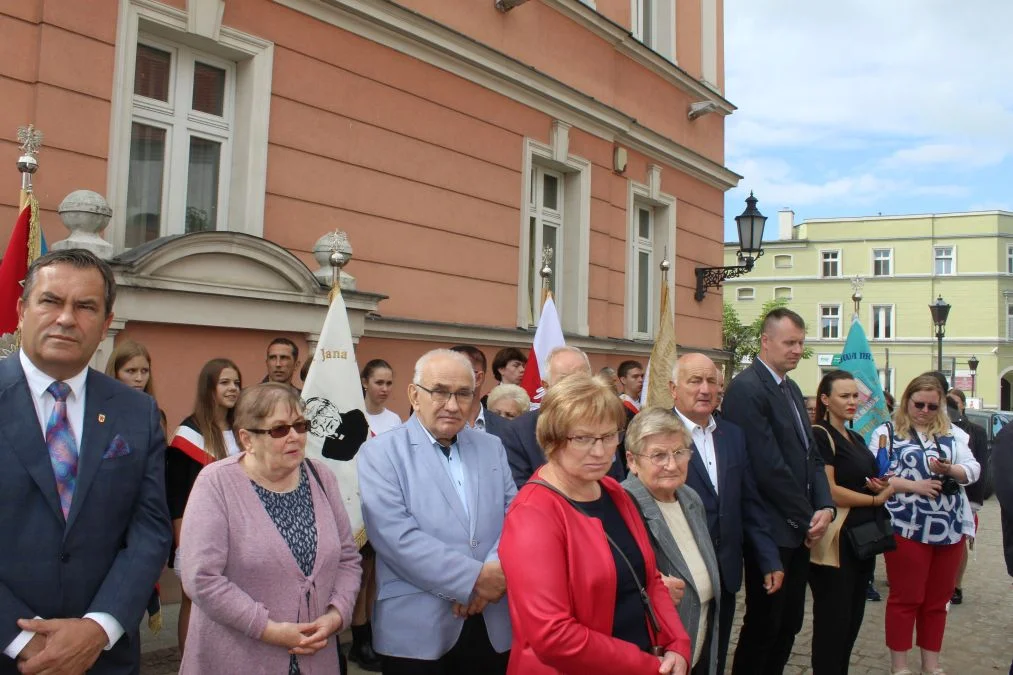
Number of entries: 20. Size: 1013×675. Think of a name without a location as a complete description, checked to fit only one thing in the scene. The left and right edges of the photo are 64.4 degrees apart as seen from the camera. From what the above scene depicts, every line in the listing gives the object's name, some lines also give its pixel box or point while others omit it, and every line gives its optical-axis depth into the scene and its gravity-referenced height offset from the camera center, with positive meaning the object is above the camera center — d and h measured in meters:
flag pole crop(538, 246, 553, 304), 8.11 +1.14
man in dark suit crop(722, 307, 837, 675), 4.18 -0.50
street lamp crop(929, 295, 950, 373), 17.42 +1.82
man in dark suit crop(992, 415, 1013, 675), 3.59 -0.36
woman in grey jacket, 3.21 -0.56
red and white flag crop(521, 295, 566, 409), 6.68 +0.35
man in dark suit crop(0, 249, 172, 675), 2.31 -0.37
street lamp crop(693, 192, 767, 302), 11.29 +2.19
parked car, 15.55 -0.44
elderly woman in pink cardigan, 2.67 -0.63
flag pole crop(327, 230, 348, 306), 4.83 +0.79
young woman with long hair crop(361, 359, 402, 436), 5.48 -0.10
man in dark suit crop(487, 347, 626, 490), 3.83 -0.32
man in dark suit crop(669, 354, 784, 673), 3.85 -0.46
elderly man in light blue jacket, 2.91 -0.57
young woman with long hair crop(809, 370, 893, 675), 4.44 -0.82
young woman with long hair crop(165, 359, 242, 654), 3.98 -0.32
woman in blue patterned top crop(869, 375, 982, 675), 4.82 -0.87
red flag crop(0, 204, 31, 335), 4.45 +0.55
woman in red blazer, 2.45 -0.57
